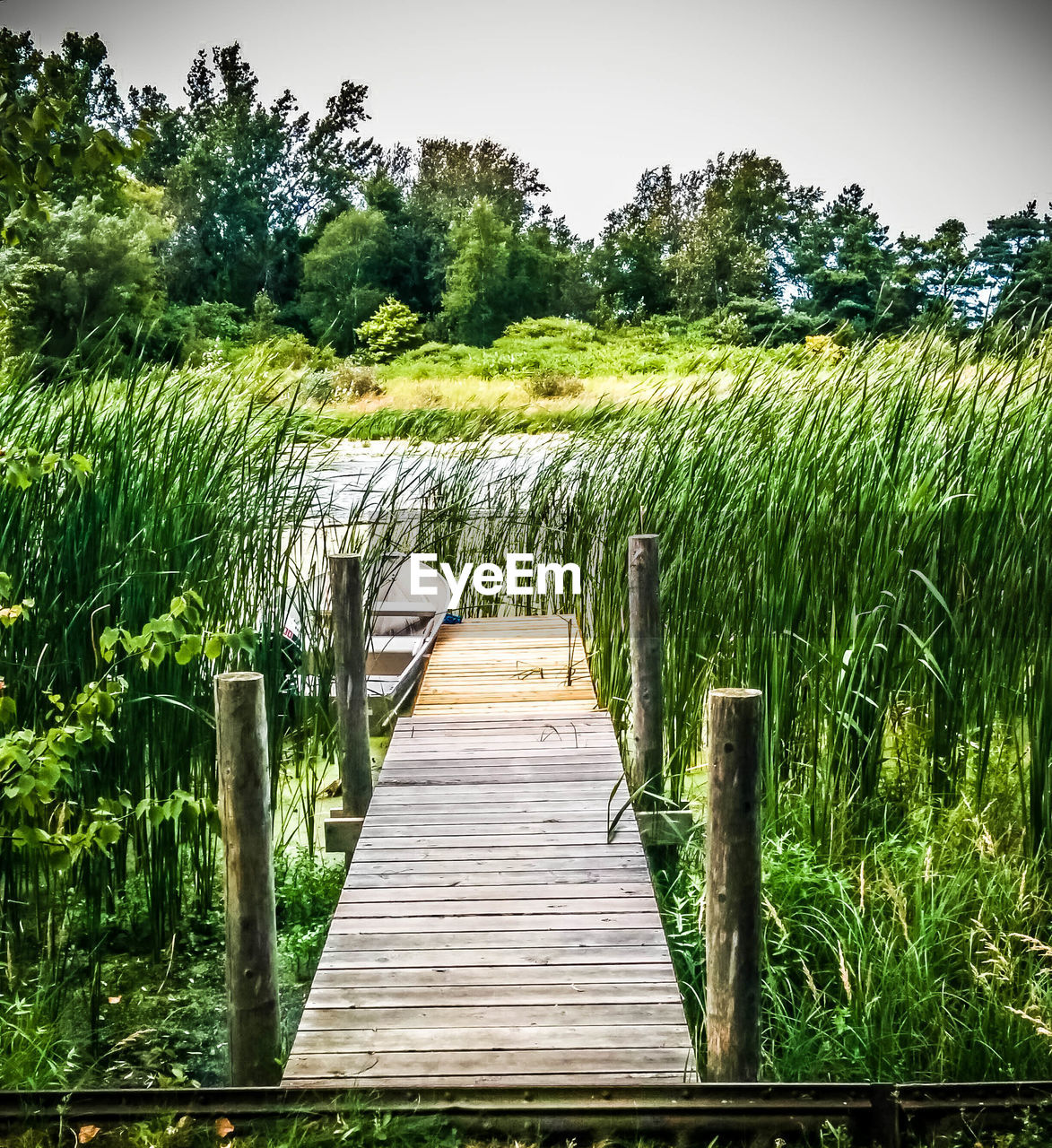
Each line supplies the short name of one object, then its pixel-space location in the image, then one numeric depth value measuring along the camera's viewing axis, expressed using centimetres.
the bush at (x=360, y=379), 2053
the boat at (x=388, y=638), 343
